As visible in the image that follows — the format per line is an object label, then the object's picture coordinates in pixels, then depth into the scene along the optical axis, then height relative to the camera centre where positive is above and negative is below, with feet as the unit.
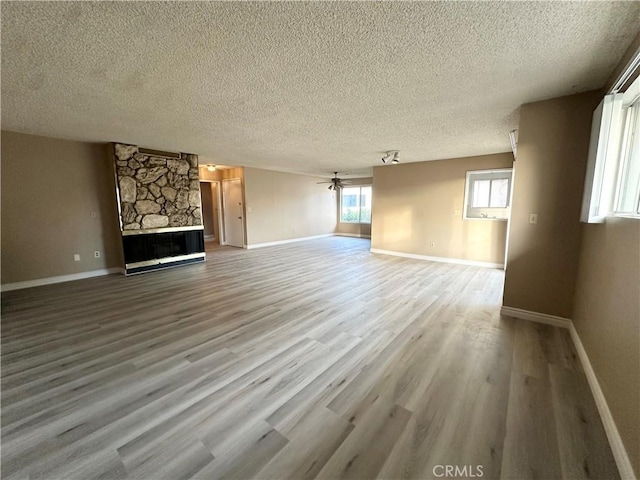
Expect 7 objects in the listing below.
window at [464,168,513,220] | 17.88 +0.90
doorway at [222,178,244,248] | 25.92 -0.42
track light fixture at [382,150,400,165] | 17.51 +3.61
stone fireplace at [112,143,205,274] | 16.31 +0.08
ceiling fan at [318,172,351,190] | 28.33 +2.81
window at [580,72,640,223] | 6.26 +1.22
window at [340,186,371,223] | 33.35 +0.42
